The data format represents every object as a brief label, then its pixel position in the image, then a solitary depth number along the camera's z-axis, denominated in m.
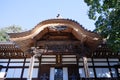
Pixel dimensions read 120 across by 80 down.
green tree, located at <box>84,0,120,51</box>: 4.75
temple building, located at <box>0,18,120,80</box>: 5.35
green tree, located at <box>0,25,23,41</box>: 17.66
